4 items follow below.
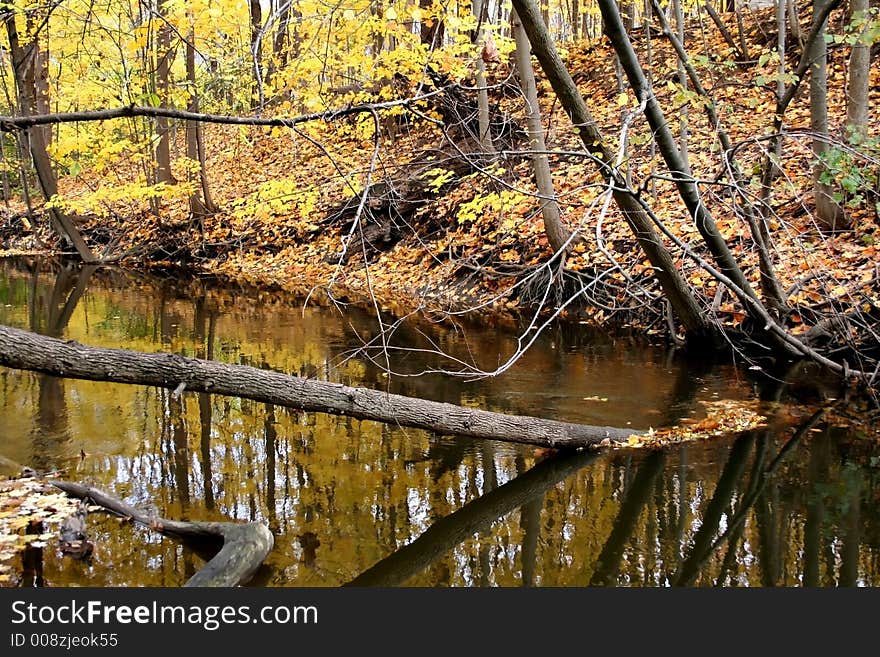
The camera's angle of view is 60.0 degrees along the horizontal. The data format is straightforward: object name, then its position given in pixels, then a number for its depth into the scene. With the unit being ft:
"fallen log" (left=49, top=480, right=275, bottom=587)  13.12
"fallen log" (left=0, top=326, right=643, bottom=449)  16.39
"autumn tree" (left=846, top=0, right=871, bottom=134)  29.68
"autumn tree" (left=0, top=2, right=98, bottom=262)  54.40
